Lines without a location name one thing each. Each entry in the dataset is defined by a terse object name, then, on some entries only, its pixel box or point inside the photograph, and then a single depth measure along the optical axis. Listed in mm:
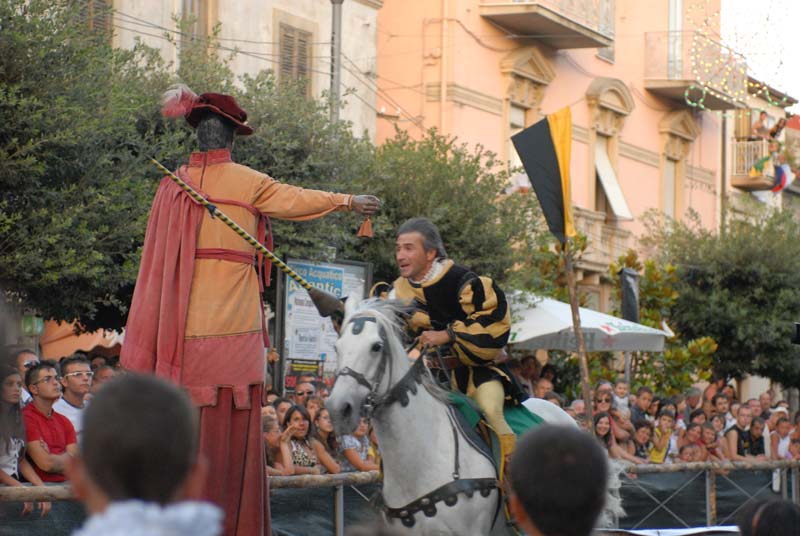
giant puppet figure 6758
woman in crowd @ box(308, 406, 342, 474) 12141
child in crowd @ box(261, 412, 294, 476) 11445
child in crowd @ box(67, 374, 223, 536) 3193
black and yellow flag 11602
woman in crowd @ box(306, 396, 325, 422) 12820
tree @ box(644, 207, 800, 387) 30578
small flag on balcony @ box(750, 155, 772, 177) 40656
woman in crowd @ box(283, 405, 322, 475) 11742
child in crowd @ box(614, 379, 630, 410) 18203
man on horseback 8047
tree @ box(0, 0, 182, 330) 13438
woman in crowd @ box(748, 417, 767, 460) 19109
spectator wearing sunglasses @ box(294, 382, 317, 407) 13845
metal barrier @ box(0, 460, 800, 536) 8250
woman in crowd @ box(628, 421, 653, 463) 16094
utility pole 20703
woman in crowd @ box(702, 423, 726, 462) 17641
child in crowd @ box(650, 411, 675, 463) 16719
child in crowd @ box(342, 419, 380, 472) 12461
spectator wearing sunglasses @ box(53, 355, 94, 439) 10305
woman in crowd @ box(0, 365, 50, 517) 8359
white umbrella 20125
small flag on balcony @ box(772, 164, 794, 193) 42000
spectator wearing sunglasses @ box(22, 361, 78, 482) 9242
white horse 7373
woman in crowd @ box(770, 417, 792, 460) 19500
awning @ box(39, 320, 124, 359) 21984
